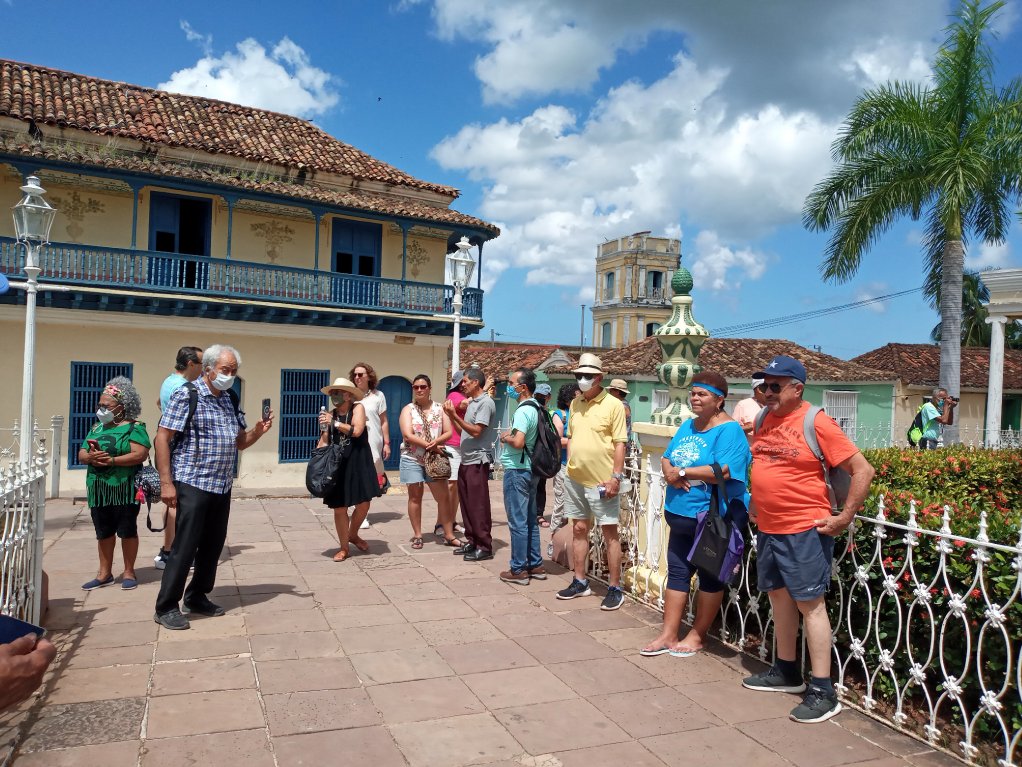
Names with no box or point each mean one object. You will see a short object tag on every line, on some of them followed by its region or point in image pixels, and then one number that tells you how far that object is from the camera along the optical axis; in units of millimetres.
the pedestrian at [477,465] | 6844
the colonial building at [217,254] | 14305
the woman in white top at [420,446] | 7473
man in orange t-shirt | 3719
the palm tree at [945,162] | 15859
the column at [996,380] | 17500
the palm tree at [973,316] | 28944
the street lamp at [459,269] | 10617
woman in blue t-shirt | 4391
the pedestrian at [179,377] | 6086
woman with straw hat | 6648
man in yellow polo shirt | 5504
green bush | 3316
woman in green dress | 5469
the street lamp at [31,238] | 8477
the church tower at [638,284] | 55281
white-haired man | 4895
